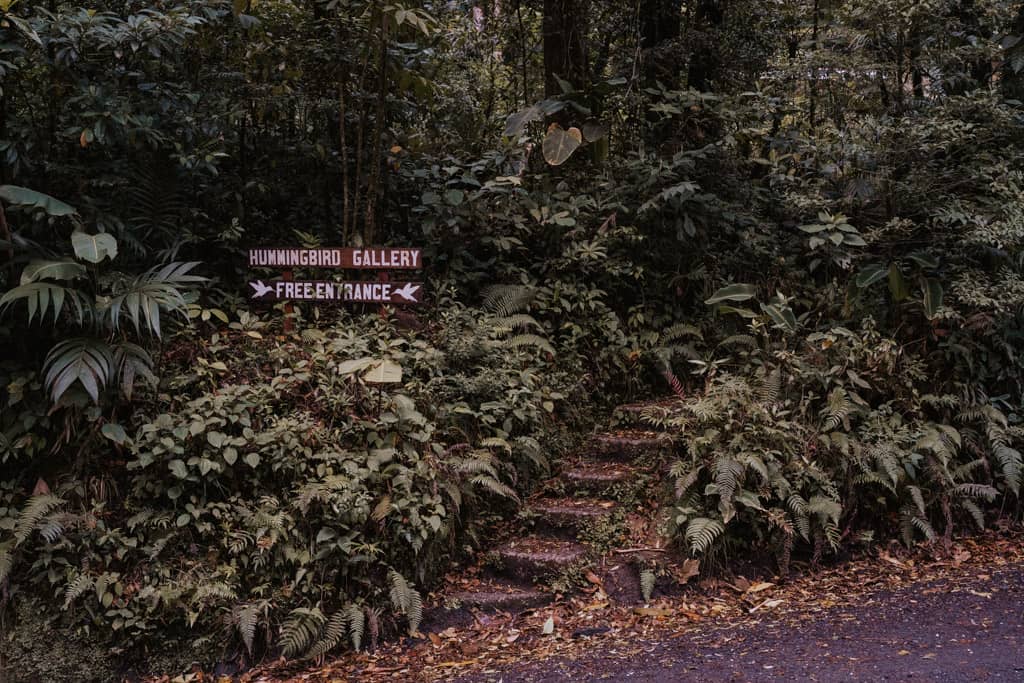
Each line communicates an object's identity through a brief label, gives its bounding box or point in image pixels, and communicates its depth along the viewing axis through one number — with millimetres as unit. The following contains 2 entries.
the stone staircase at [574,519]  5575
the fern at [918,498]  5899
